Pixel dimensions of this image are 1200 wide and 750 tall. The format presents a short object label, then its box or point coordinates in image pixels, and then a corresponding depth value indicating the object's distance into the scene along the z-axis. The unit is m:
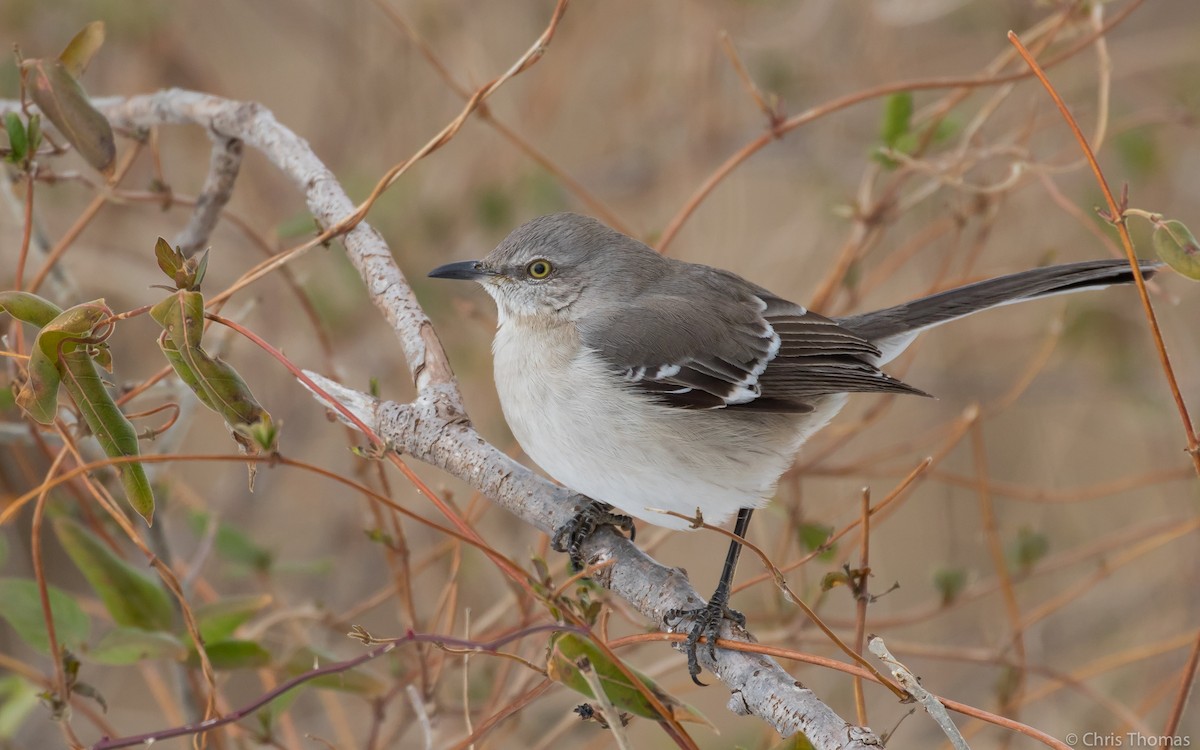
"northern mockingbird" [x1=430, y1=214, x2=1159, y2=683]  5.93
